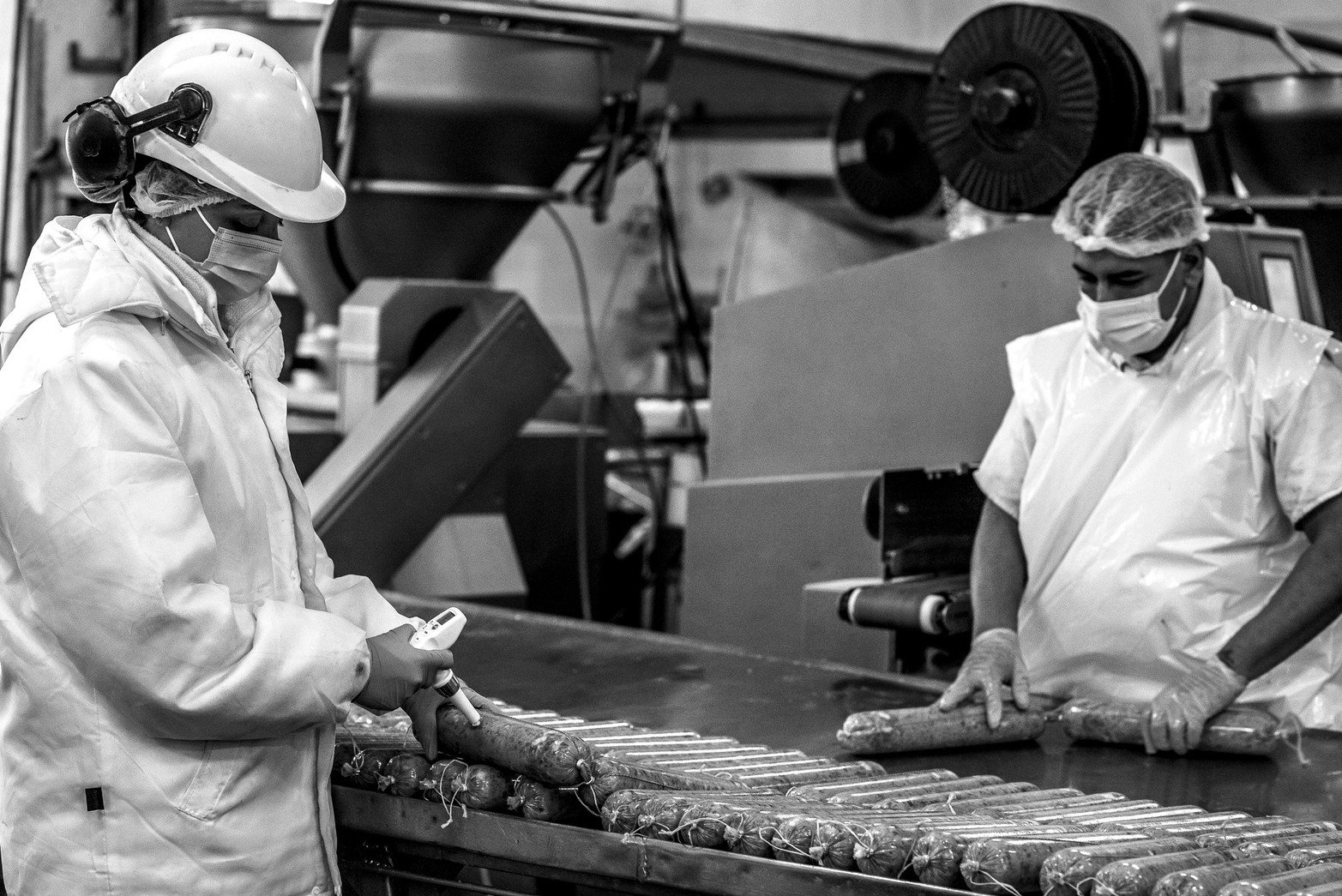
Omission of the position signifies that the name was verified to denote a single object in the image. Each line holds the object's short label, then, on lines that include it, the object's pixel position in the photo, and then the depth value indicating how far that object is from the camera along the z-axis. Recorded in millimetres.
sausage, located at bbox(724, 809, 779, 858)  4433
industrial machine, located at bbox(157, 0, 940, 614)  6795
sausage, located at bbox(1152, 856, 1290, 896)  4236
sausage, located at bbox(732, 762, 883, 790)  4714
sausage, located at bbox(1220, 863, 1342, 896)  4220
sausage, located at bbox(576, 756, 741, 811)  4586
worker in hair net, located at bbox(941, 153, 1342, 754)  5242
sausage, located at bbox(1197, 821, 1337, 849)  4434
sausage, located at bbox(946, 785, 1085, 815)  4616
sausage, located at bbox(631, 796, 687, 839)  4475
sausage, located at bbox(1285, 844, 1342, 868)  4362
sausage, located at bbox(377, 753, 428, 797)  4671
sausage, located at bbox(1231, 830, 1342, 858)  4388
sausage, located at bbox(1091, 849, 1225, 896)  4244
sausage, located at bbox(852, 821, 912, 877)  4364
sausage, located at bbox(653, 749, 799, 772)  4763
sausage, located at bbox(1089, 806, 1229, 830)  4508
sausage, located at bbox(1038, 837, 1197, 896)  4280
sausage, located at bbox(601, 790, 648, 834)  4517
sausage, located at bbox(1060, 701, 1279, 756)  5056
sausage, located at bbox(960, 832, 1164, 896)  4313
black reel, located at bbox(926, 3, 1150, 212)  5915
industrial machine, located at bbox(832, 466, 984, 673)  5601
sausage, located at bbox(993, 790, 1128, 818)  4587
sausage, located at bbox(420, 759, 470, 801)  4639
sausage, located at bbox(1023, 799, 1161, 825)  4542
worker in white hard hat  4264
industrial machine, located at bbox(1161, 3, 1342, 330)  6807
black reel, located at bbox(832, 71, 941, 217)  8057
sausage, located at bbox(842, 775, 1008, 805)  4650
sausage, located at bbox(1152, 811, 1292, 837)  4495
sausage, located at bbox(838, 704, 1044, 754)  5021
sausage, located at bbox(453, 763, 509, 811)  4612
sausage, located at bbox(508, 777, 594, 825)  4585
